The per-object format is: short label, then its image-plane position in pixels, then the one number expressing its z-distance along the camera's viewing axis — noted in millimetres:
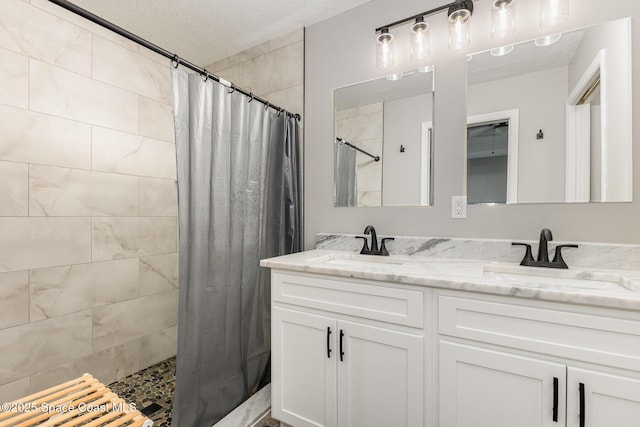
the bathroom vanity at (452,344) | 904
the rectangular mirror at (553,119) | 1287
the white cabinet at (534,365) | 882
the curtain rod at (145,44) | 996
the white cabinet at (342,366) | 1188
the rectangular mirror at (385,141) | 1698
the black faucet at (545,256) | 1297
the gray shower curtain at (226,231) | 1438
